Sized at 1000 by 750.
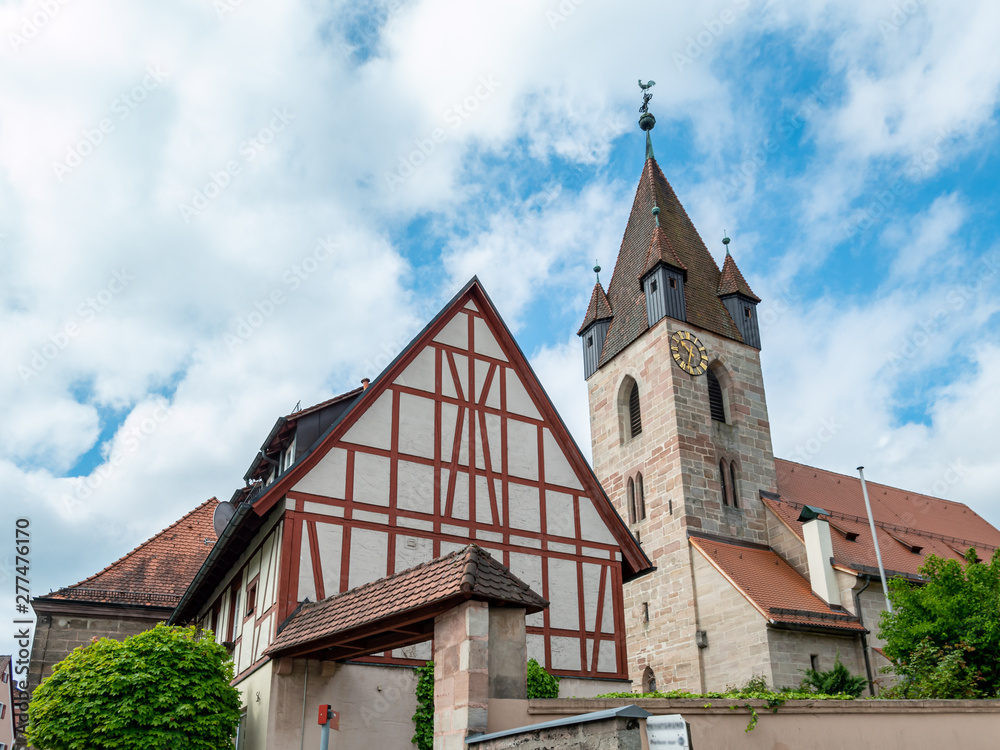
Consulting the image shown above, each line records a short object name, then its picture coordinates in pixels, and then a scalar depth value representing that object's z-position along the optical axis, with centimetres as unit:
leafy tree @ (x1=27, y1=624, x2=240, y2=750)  1208
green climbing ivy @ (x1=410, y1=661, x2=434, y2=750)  1243
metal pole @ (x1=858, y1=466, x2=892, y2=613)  2378
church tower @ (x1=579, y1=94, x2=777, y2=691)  2825
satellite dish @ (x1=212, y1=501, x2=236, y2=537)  1945
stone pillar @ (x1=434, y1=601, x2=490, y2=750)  852
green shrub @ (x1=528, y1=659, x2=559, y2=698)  1368
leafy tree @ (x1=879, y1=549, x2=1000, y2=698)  1734
